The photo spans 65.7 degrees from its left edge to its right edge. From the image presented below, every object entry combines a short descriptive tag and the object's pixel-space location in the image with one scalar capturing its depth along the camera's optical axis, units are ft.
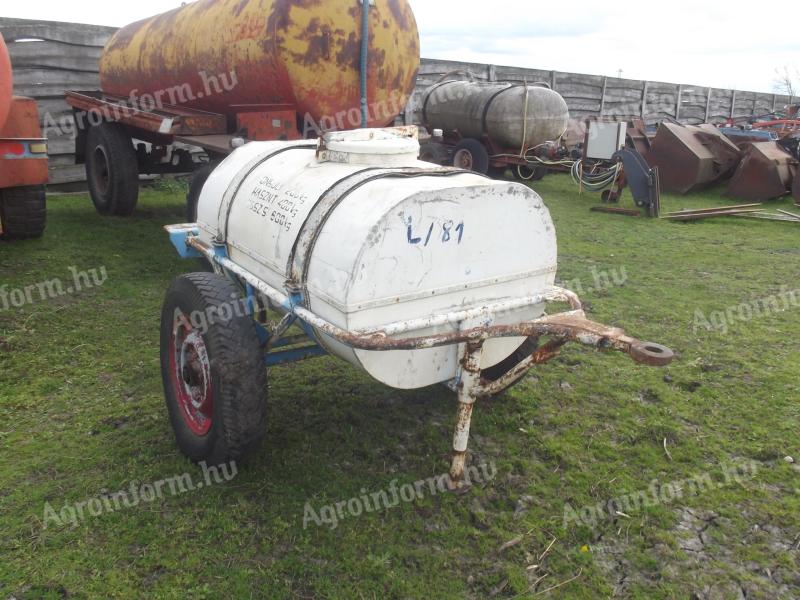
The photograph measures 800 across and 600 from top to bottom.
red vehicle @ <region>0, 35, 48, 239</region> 18.69
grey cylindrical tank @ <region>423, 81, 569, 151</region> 34.78
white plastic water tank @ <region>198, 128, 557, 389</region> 8.13
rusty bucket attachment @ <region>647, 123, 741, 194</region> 36.60
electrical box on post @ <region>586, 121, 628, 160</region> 32.60
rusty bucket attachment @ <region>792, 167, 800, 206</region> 34.19
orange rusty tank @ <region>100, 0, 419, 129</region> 15.81
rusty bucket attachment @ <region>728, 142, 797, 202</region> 35.37
